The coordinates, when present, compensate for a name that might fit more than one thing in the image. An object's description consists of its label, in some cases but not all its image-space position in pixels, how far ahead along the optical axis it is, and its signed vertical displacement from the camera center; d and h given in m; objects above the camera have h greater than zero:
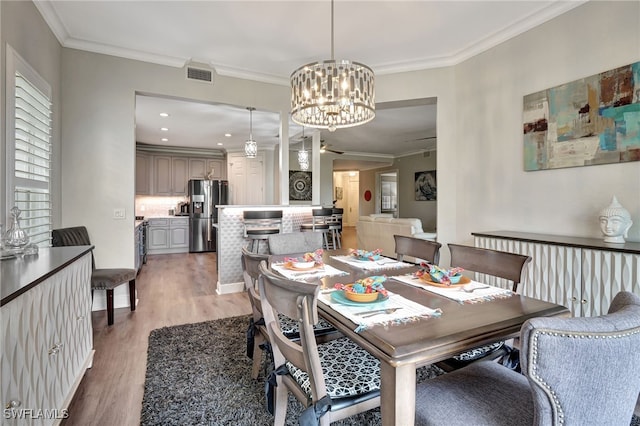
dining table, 0.95 -0.40
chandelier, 2.13 +0.89
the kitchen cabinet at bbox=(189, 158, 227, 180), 8.25 +1.20
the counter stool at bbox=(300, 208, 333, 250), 4.89 -0.15
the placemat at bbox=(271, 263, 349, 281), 1.79 -0.36
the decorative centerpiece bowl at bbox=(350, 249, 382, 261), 2.19 -0.31
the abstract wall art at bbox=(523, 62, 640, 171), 2.31 +0.76
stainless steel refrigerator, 7.47 +0.02
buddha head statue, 2.22 -0.07
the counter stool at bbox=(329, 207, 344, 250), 5.33 -0.22
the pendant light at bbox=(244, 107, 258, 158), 5.74 +1.23
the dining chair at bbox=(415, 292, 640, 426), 0.76 -0.39
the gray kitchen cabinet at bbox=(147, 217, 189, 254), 7.30 -0.54
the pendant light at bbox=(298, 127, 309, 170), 6.55 +1.16
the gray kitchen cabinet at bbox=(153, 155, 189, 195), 7.83 +0.98
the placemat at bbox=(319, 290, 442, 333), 1.14 -0.39
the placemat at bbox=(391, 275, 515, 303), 1.39 -0.38
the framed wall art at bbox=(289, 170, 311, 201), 8.52 +0.77
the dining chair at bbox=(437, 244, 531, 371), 1.54 -0.31
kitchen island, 4.15 -0.46
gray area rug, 1.68 -1.11
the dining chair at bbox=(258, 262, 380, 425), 1.06 -0.67
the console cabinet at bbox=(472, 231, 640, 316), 2.03 -0.41
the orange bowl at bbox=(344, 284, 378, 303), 1.32 -0.36
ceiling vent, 3.82 +1.73
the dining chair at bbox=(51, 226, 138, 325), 2.92 -0.61
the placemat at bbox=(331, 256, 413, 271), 2.01 -0.35
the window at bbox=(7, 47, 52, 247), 2.13 +0.51
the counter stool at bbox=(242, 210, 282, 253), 4.13 -0.18
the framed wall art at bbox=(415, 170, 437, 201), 8.87 +0.81
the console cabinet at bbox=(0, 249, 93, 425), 1.09 -0.60
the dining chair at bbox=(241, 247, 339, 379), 1.73 -0.67
